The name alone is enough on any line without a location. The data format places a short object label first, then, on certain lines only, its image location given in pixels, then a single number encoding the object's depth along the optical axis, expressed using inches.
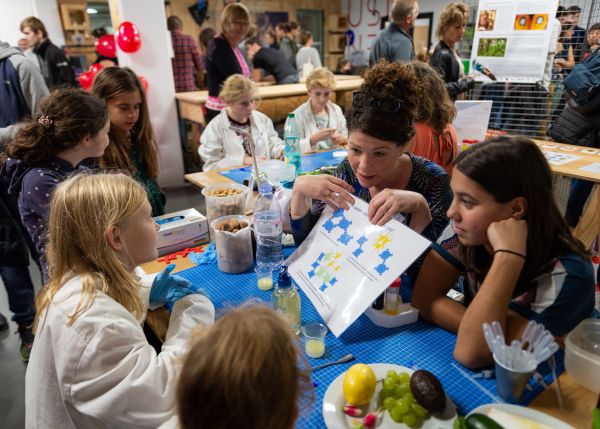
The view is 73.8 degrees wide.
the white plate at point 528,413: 31.4
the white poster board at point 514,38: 126.3
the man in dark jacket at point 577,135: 128.0
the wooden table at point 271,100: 183.5
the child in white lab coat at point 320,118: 129.6
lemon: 34.3
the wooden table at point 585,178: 102.4
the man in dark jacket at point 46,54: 182.2
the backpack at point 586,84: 115.1
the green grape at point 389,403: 33.9
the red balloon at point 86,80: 181.6
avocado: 32.9
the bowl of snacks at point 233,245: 57.5
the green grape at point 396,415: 33.2
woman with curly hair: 52.5
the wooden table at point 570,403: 33.4
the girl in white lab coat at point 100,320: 34.4
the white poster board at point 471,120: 113.7
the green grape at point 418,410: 33.0
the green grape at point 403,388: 34.9
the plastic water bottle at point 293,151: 109.4
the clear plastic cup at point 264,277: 54.2
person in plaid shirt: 218.4
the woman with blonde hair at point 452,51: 139.2
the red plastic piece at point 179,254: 64.4
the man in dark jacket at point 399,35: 146.1
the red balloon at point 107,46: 196.9
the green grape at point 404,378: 36.1
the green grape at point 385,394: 35.1
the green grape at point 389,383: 35.2
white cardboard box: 66.2
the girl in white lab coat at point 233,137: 119.5
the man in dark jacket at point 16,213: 87.0
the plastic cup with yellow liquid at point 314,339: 41.3
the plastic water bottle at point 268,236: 59.2
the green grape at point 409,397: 33.9
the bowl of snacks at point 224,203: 67.5
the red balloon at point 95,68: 186.4
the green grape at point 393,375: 36.0
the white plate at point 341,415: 32.9
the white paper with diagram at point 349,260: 41.6
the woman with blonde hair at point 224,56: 148.7
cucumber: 29.6
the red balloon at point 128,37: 161.8
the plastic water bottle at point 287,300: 45.5
